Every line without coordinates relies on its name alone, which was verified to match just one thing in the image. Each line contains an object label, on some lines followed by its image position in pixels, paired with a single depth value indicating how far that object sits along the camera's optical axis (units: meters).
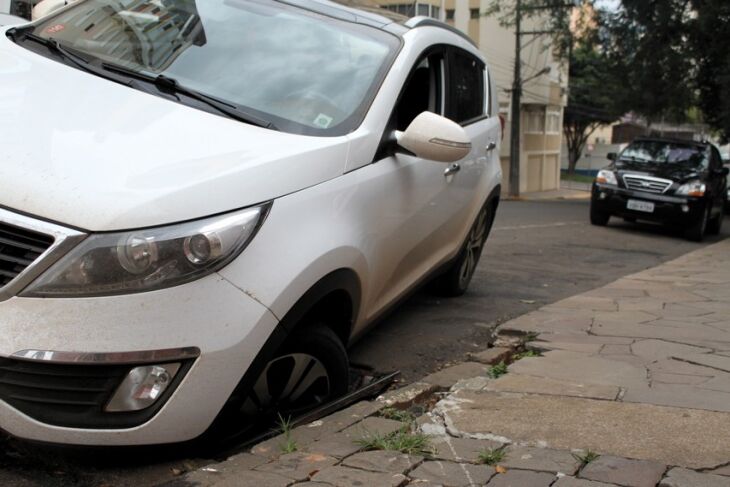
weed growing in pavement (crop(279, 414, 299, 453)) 2.93
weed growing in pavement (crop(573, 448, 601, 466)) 2.88
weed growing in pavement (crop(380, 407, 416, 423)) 3.31
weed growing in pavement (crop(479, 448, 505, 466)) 2.89
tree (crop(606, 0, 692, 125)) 20.77
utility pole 30.77
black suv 12.91
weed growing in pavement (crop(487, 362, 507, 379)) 4.10
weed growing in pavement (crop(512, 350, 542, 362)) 4.54
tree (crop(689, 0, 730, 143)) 18.78
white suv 2.53
